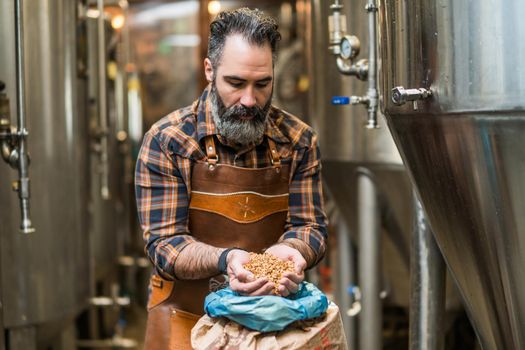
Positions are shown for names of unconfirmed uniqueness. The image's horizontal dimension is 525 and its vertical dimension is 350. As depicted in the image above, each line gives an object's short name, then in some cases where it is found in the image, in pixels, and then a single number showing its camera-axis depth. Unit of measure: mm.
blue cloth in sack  1843
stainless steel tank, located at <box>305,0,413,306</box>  3166
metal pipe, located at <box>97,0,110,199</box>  4113
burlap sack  1849
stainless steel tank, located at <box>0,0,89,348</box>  3222
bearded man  2115
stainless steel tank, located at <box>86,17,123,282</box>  4172
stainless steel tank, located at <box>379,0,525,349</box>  1757
